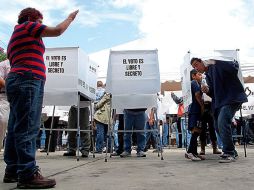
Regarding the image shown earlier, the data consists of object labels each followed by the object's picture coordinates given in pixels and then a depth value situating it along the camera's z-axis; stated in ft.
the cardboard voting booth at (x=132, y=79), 12.43
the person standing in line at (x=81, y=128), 13.27
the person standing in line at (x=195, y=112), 11.66
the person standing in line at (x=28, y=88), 6.23
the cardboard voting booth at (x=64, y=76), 12.26
